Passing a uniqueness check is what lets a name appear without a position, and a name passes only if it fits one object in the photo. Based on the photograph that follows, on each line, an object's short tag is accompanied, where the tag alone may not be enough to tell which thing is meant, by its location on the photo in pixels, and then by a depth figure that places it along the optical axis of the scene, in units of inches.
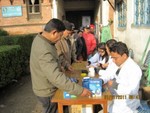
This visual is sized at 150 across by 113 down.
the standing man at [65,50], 125.2
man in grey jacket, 77.8
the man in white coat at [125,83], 85.3
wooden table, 84.7
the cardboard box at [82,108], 92.6
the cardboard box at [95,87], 85.8
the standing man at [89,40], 211.4
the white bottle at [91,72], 118.0
